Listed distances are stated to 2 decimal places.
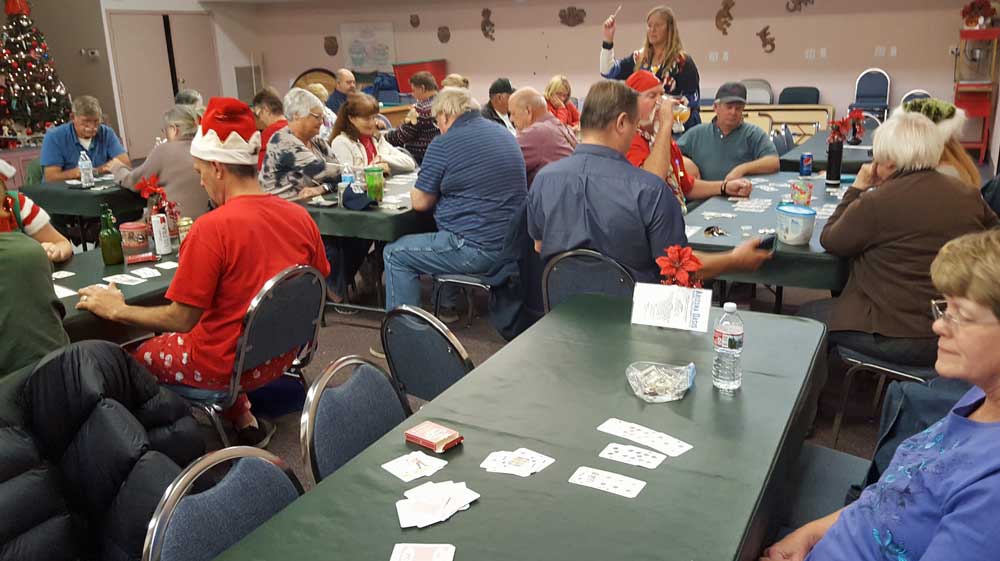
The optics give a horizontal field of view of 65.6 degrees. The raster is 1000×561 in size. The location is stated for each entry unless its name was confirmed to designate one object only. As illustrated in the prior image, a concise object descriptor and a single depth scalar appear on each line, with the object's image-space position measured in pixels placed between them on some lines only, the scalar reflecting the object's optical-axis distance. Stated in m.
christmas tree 8.80
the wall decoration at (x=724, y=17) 10.30
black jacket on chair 1.88
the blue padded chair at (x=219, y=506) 1.41
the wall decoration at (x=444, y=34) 12.18
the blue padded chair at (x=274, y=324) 2.75
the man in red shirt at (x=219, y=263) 2.71
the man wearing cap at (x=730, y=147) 4.85
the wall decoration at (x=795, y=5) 9.92
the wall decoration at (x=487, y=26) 11.83
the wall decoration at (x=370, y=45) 12.72
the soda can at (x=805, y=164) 4.85
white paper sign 2.37
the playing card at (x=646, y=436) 1.72
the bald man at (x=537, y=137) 4.91
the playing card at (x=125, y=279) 3.10
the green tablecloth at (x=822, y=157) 5.15
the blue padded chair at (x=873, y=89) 9.64
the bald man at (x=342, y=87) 7.96
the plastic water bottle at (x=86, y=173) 5.41
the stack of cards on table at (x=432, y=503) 1.47
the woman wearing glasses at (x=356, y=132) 5.30
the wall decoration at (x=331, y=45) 13.20
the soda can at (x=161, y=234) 3.41
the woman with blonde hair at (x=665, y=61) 5.57
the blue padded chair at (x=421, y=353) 2.33
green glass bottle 3.29
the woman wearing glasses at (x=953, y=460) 1.22
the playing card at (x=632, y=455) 1.67
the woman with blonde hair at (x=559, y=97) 7.32
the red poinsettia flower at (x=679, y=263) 2.35
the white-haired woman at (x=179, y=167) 4.69
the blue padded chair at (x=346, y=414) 1.83
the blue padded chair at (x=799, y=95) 10.01
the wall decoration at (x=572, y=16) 11.20
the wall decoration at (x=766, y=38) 10.23
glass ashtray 1.95
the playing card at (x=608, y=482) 1.56
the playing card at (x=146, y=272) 3.19
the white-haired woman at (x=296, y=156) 4.69
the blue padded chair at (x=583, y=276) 2.90
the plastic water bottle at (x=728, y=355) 2.00
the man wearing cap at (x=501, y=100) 6.76
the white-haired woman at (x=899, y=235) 2.78
